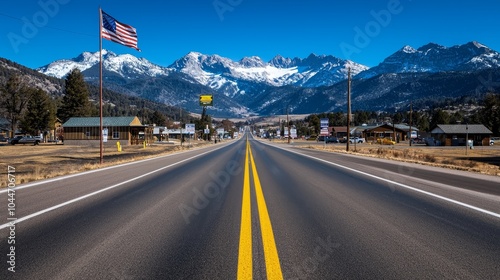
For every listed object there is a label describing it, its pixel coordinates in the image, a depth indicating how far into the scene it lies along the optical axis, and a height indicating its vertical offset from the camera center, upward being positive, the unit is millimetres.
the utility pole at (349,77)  50912 +8033
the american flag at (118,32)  23422 +6737
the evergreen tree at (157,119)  172250 +6585
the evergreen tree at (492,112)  116438 +7433
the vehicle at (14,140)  73625 -1649
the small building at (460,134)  91250 +243
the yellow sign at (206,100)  90312 +8259
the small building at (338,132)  142250 +874
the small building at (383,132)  116750 +810
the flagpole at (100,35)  23408 +6248
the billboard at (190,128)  59847 +838
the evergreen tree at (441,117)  137625 +6753
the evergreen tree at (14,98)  81312 +7703
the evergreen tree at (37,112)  85831 +4654
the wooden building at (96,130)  73062 +509
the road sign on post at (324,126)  49978 +1049
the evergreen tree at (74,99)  89125 +8334
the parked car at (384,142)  92688 -1906
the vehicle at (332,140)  103750 -1662
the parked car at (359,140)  109375 -1710
